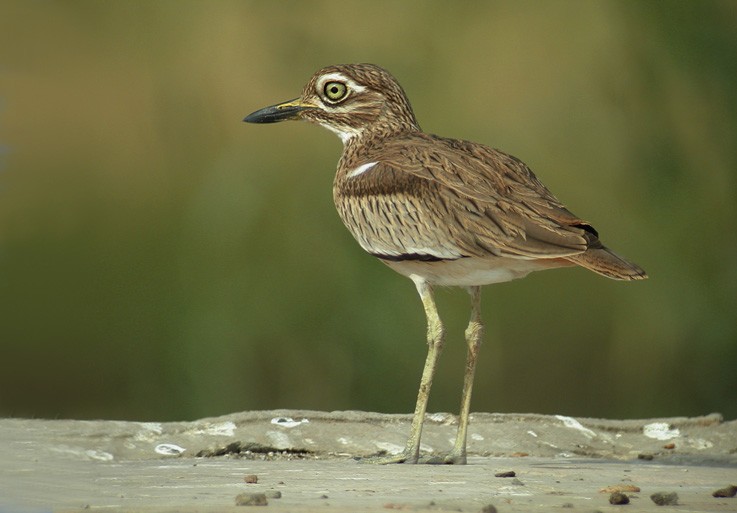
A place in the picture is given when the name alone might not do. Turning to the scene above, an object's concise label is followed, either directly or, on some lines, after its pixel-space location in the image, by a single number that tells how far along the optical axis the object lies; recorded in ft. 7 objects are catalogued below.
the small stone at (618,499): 30.42
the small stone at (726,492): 31.50
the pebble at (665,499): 30.60
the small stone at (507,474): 33.78
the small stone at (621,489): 31.78
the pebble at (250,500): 29.17
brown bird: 36.19
